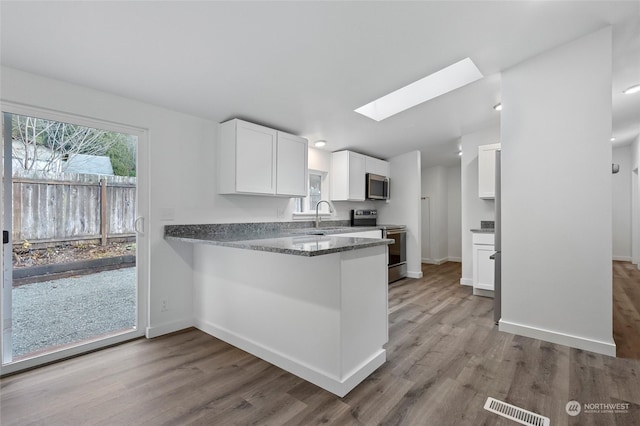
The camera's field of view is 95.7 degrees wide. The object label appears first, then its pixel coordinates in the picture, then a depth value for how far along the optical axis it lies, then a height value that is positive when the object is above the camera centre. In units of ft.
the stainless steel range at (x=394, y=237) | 15.29 -1.52
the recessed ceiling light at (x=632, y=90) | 10.22 +4.37
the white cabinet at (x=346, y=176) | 14.96 +1.91
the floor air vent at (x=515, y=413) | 4.89 -3.57
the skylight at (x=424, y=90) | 9.61 +4.51
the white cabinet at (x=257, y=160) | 9.61 +1.87
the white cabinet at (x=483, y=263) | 12.74 -2.28
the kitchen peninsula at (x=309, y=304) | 5.80 -2.14
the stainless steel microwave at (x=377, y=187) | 16.07 +1.44
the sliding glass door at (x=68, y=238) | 6.76 -0.64
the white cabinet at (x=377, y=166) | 16.34 +2.68
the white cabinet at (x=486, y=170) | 13.16 +1.89
